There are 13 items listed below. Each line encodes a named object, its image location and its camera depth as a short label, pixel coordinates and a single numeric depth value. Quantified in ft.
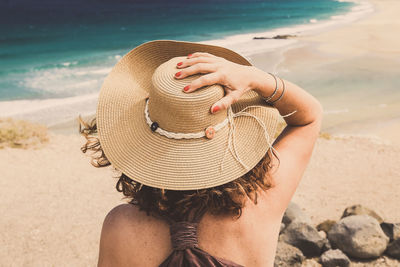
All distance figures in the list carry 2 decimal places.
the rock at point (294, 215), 14.16
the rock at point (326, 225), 14.18
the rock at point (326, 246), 12.44
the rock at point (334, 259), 11.36
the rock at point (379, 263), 11.66
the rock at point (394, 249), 11.66
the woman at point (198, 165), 3.94
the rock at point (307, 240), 12.34
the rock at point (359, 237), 11.82
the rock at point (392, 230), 12.17
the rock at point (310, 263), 11.93
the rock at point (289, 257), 11.13
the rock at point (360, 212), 13.93
